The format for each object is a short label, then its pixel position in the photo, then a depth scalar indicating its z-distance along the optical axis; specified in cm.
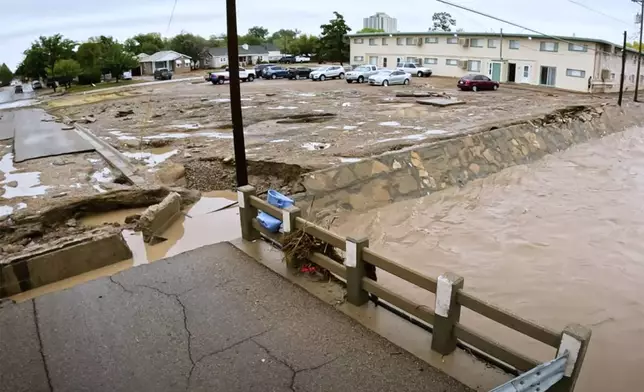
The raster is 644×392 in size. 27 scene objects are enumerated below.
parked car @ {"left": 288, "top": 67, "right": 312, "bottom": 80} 4909
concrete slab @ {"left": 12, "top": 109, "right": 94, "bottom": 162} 1662
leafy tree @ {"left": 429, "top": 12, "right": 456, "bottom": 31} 10838
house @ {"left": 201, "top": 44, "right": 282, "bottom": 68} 8506
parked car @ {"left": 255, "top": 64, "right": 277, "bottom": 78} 5140
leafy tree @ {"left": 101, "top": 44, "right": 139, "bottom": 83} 6141
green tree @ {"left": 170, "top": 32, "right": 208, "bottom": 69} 8725
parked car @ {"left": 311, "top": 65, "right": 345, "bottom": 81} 4694
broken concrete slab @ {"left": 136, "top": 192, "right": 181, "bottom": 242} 923
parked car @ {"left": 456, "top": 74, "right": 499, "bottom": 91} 3669
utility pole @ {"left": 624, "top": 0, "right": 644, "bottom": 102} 3370
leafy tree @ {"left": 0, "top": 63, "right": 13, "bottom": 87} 9925
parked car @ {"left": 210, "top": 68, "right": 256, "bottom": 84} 4541
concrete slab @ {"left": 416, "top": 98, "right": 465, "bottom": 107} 2760
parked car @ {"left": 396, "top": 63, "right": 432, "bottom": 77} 4981
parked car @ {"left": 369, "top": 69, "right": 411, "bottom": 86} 3988
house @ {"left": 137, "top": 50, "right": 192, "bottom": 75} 7644
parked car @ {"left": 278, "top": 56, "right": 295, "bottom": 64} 7438
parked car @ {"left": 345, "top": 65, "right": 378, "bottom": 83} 4278
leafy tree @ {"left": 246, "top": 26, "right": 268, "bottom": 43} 13565
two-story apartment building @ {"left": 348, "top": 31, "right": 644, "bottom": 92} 3934
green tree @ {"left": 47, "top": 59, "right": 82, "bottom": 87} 5639
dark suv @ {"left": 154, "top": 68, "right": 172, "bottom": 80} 5853
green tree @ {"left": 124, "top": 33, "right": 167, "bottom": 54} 9444
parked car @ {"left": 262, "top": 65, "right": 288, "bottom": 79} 5031
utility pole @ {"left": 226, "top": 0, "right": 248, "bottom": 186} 890
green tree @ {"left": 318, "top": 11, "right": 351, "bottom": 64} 6688
